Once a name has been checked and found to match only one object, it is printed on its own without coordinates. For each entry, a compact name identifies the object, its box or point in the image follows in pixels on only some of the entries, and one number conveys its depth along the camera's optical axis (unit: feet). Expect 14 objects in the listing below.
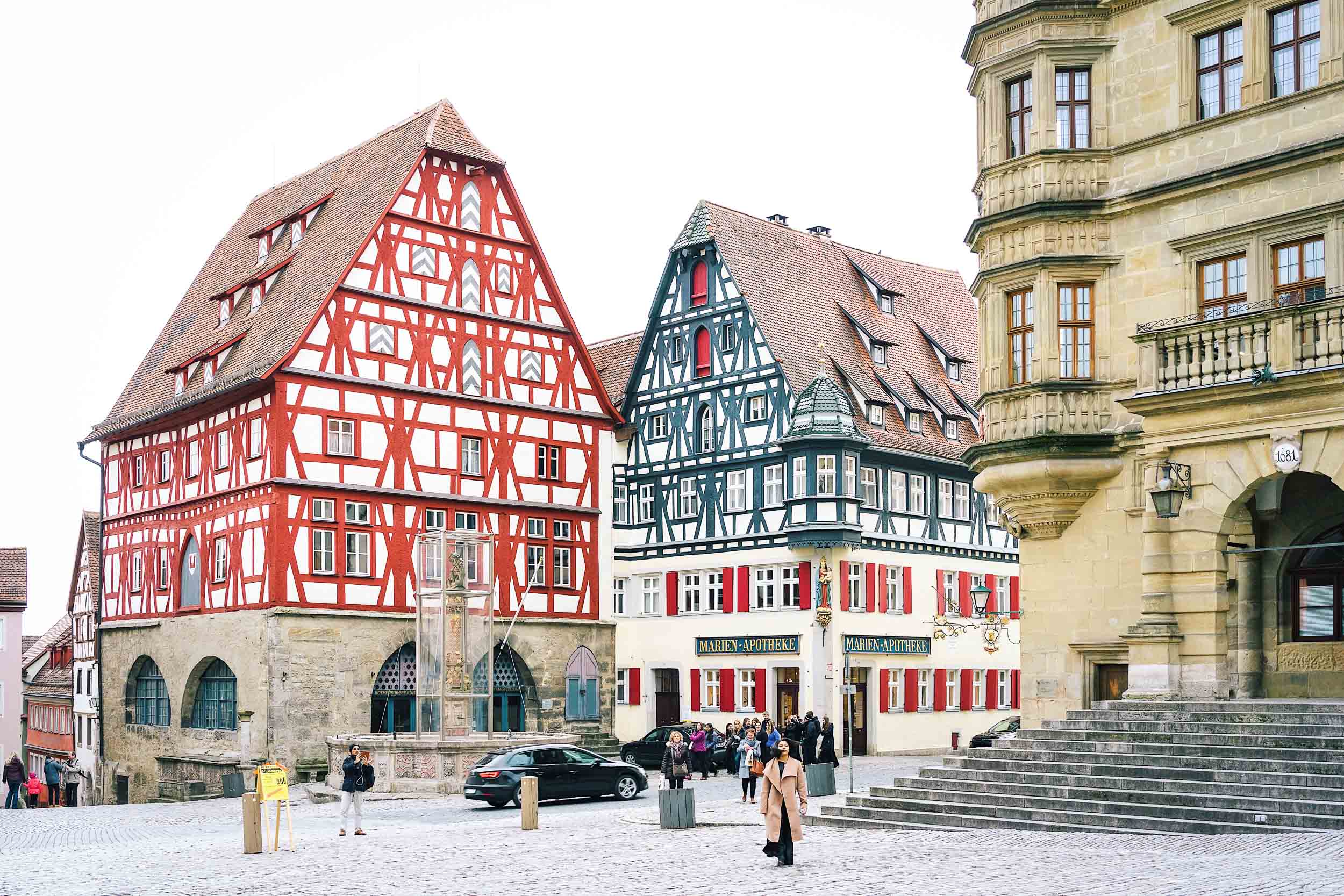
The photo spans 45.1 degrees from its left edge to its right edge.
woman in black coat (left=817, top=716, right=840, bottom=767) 105.29
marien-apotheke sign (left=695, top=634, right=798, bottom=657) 153.79
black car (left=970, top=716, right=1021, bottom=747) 136.26
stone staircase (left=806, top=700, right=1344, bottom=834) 63.62
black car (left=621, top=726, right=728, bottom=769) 144.15
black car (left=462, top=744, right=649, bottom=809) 102.99
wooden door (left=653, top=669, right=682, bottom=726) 167.63
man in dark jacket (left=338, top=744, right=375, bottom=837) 85.15
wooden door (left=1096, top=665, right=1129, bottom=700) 82.58
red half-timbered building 138.82
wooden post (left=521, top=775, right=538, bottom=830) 84.94
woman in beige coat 60.29
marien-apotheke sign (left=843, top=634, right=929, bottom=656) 153.17
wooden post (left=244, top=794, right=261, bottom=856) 77.36
